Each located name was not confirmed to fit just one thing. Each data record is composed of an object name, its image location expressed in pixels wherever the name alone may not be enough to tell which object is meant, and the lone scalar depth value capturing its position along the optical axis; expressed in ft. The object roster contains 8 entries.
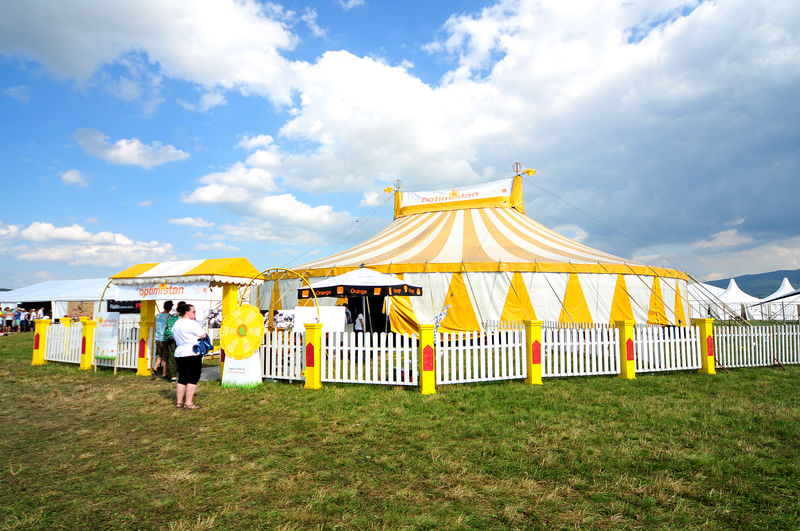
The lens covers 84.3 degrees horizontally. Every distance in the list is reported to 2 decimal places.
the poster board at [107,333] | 29.27
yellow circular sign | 22.95
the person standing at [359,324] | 32.53
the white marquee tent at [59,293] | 90.17
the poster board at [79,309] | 89.61
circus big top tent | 38.96
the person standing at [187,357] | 18.48
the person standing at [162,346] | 26.96
